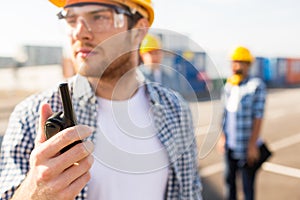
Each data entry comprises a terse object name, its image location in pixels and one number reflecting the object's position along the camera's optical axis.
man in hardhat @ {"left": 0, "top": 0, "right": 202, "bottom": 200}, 0.81
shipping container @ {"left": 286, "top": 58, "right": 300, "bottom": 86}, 26.06
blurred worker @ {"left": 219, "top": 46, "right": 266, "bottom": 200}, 3.58
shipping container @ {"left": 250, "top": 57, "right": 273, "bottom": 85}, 23.13
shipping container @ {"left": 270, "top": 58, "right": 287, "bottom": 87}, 24.69
